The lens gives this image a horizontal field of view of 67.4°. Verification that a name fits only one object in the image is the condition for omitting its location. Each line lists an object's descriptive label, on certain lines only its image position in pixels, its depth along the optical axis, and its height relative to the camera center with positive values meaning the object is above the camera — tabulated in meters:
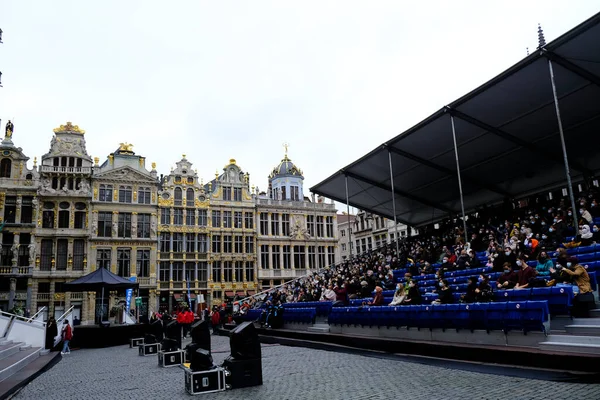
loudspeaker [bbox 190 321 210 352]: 10.93 -0.97
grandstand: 10.45 +4.91
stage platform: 22.89 -1.86
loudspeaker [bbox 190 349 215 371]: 8.95 -1.34
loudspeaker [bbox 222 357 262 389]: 9.06 -1.63
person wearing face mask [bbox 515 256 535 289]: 11.79 +0.04
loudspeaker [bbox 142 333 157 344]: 18.07 -1.72
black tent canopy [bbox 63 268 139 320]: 22.34 +0.80
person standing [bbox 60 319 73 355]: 20.15 -1.56
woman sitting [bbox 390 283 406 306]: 14.85 -0.41
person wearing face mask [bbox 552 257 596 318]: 10.17 -0.44
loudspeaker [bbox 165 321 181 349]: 14.94 -1.16
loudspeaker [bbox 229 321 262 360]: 9.15 -1.03
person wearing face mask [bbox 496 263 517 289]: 12.34 -0.03
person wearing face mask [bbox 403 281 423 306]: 14.16 -0.44
